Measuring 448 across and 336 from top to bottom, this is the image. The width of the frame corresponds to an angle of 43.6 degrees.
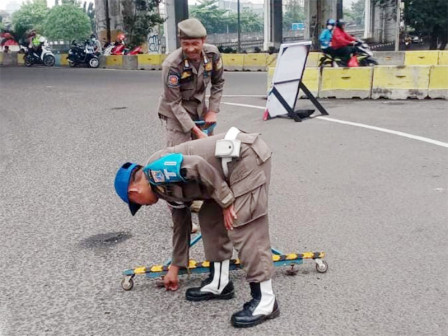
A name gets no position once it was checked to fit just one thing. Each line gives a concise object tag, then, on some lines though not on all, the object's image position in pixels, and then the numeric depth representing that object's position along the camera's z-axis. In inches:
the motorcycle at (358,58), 566.9
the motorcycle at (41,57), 1096.2
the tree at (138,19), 1228.5
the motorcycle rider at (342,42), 561.6
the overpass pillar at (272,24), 1887.3
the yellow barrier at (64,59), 1210.7
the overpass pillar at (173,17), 1558.8
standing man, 167.3
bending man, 121.9
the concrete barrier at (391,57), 808.9
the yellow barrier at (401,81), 475.8
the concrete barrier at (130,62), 996.7
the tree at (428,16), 1021.8
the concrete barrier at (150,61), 978.7
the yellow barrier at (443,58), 653.9
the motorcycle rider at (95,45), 1067.9
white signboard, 385.4
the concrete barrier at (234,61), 920.9
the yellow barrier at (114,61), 1015.6
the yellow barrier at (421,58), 670.5
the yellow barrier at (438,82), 466.5
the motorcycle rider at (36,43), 1099.9
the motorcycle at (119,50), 1113.4
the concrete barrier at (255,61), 906.1
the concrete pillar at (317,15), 1533.7
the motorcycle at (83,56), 1041.5
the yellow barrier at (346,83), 493.7
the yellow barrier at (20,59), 1207.2
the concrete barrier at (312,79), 511.2
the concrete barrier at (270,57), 794.2
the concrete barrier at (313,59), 838.5
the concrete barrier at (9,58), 1218.0
